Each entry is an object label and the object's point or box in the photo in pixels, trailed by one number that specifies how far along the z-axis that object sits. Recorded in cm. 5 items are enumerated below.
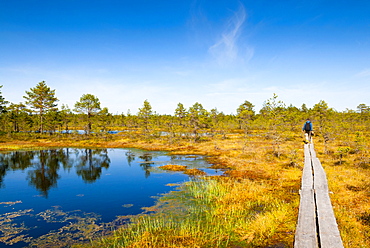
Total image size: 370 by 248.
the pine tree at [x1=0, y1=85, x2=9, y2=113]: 6141
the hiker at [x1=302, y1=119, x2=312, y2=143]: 2868
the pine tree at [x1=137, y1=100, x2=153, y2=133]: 6646
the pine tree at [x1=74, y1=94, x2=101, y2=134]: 6527
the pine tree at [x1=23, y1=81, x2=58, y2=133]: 7094
